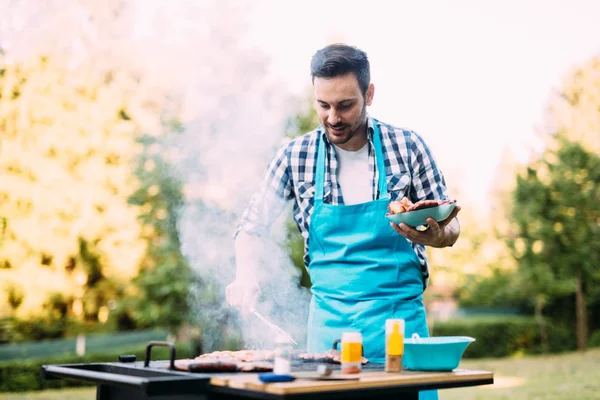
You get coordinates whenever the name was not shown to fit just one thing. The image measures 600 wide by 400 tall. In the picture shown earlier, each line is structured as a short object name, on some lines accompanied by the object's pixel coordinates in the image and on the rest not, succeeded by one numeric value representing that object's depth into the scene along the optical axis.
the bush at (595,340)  17.80
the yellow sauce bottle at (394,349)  2.09
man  2.55
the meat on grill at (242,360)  2.02
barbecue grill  1.74
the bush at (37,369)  10.77
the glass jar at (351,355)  1.98
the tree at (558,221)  15.74
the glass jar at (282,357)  1.88
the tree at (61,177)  14.01
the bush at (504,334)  16.30
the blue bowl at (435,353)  2.07
